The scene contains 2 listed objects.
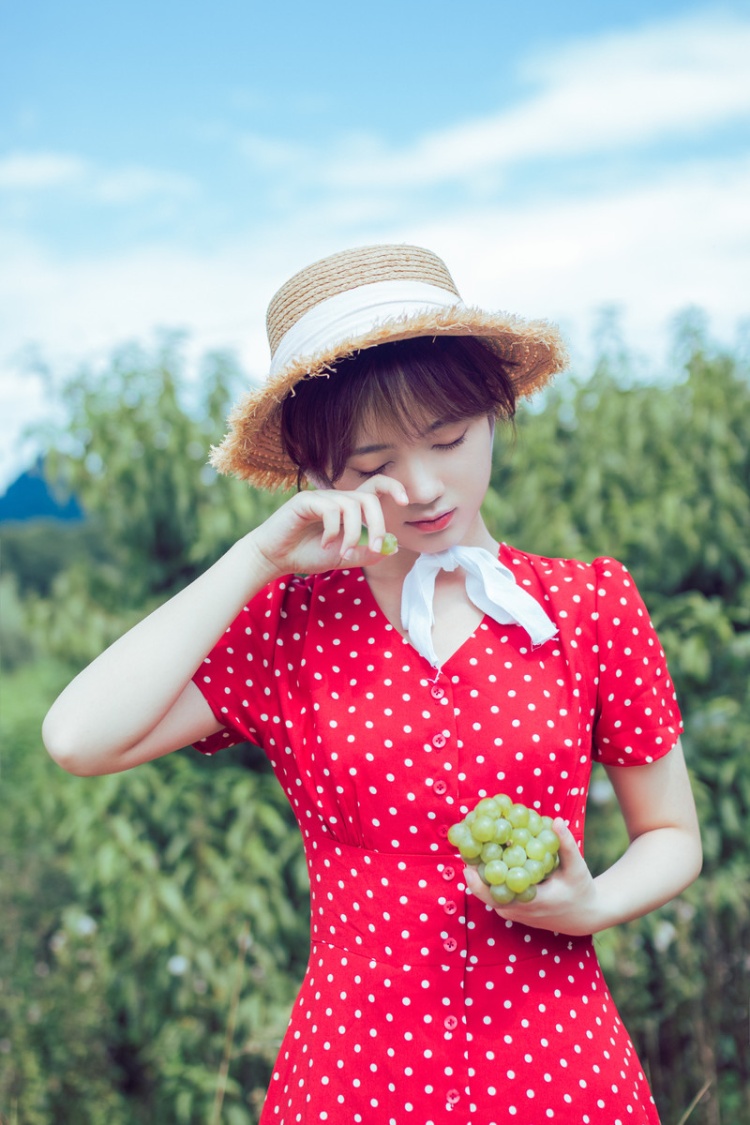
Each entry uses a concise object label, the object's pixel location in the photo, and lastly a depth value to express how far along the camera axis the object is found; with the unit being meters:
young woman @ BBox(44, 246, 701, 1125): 1.44
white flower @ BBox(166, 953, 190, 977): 3.32
